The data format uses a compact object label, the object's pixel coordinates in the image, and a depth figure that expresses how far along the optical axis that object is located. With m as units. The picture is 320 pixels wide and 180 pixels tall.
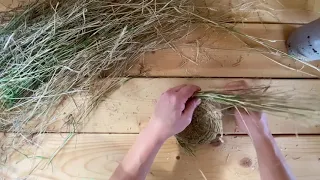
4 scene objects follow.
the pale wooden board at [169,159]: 1.08
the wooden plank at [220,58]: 1.14
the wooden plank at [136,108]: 1.11
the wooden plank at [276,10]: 1.17
